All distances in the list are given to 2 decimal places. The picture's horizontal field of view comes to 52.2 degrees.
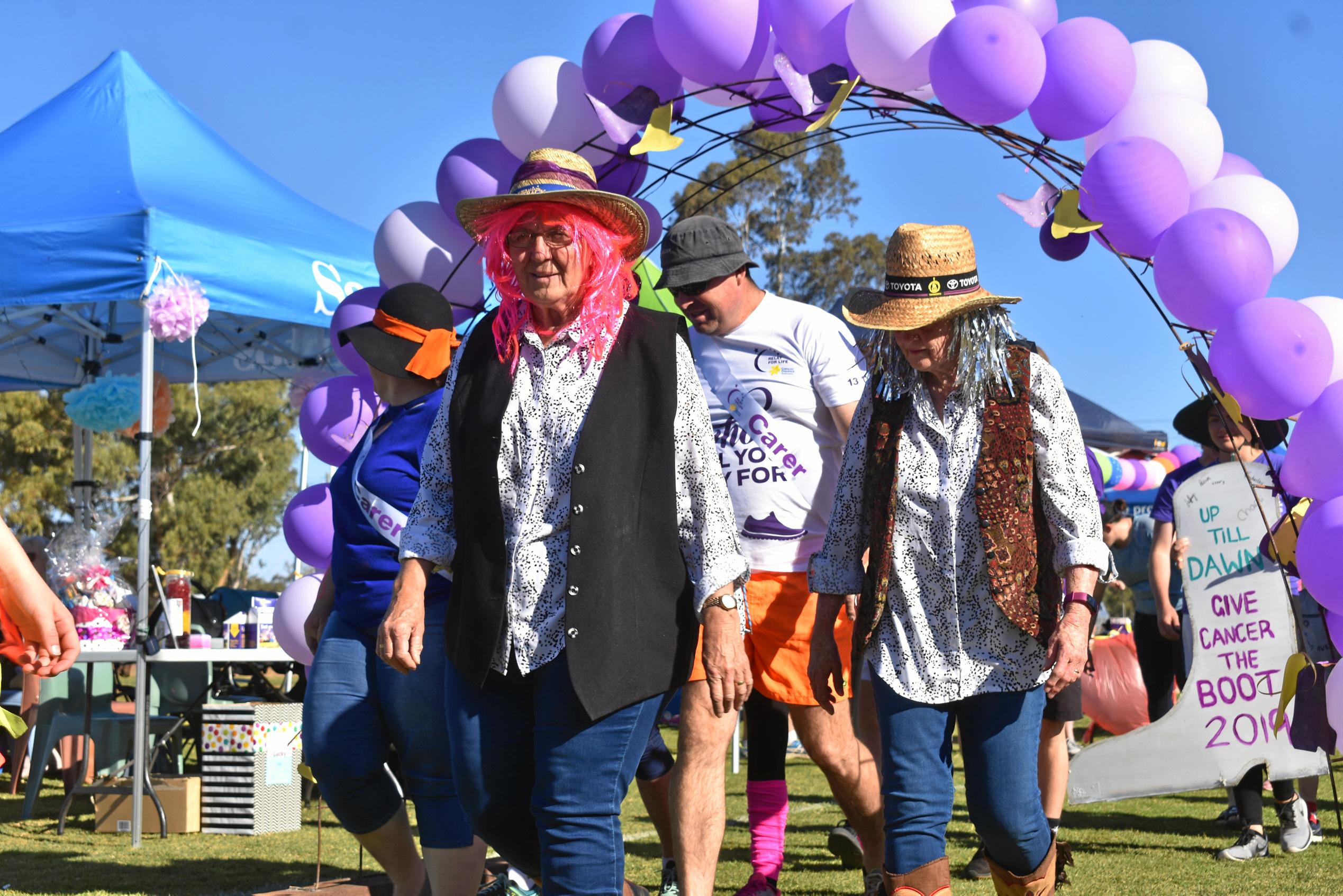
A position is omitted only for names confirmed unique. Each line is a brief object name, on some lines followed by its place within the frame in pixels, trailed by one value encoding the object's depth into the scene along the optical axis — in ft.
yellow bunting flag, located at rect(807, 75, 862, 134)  15.48
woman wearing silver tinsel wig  9.95
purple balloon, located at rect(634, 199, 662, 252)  18.24
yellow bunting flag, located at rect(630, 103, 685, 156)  16.42
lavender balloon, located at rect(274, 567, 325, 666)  18.54
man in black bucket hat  13.91
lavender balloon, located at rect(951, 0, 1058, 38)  15.46
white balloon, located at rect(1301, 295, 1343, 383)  13.88
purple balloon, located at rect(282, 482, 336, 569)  18.26
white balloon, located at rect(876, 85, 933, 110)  16.60
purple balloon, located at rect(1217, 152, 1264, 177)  15.97
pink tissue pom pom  23.36
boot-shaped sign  18.08
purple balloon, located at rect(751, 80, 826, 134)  17.15
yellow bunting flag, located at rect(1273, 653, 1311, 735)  13.87
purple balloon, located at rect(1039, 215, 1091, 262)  15.99
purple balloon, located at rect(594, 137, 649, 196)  17.67
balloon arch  13.57
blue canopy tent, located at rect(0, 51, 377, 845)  23.86
